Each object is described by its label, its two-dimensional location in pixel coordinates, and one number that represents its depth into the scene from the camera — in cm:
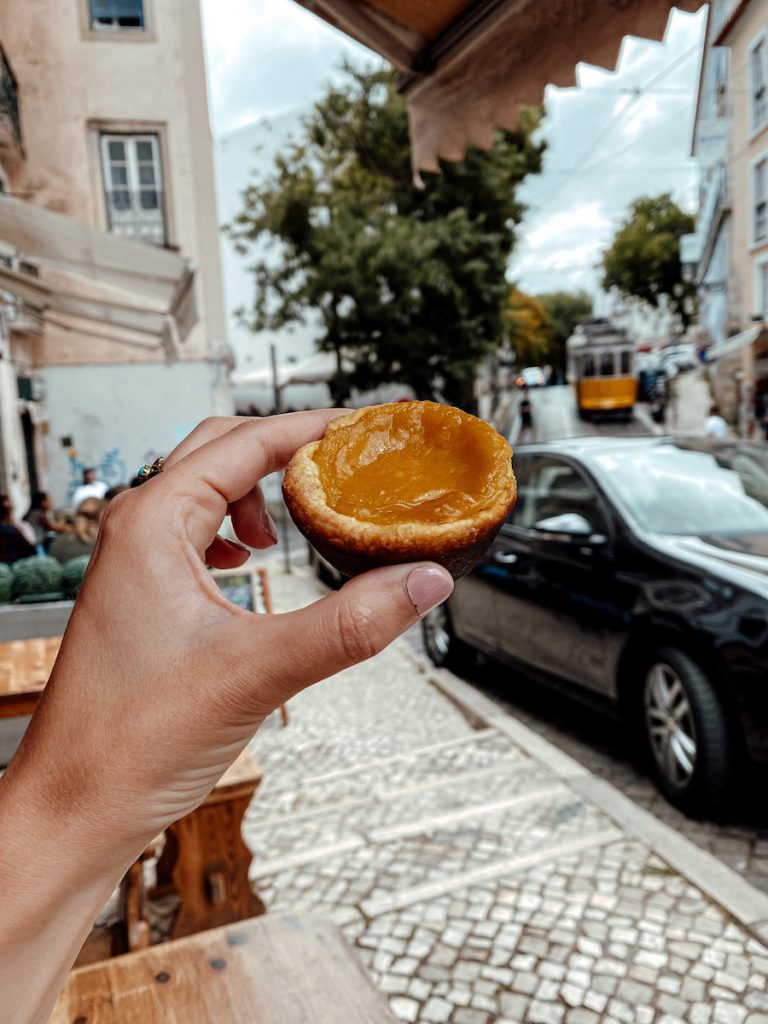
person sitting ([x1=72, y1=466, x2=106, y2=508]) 1044
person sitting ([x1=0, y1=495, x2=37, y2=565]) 795
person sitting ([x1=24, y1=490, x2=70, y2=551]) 996
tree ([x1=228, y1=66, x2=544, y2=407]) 1975
